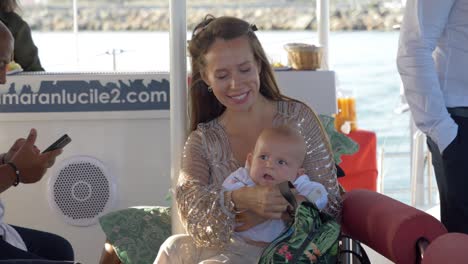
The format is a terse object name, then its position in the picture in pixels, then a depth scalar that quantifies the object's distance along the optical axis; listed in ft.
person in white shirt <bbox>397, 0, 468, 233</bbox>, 10.09
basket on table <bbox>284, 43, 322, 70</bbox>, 14.49
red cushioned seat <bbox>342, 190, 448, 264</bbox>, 8.71
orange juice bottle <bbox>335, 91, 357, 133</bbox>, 19.20
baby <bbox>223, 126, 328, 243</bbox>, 9.29
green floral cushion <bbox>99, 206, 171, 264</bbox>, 11.21
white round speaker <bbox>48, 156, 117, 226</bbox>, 14.01
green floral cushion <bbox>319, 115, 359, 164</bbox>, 12.45
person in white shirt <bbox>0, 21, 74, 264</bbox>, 9.44
